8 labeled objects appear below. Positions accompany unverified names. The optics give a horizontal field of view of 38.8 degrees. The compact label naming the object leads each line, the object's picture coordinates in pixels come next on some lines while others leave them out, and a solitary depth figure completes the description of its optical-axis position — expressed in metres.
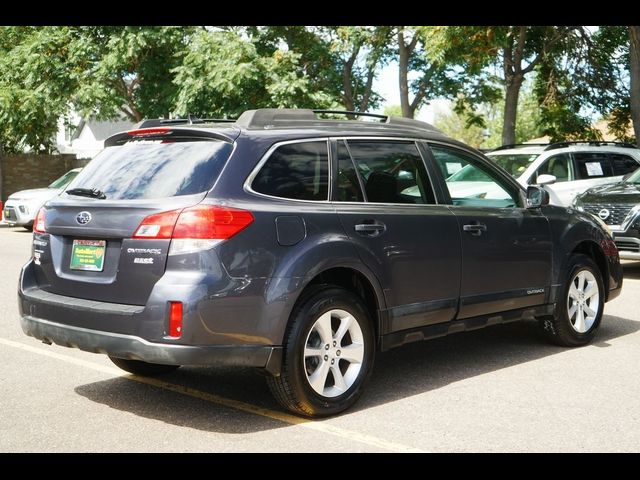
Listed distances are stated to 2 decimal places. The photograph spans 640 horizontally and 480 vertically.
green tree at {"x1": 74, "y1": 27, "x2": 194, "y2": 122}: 27.05
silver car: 20.92
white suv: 15.15
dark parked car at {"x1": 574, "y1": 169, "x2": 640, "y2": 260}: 11.89
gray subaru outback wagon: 4.98
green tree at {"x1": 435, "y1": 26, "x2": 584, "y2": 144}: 20.78
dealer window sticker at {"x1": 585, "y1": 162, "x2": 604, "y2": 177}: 15.62
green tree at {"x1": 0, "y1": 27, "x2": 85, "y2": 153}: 28.34
